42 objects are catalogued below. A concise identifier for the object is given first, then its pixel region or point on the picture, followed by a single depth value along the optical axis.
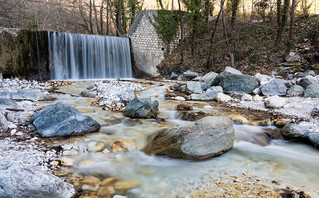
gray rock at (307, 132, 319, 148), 3.35
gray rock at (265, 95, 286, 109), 5.60
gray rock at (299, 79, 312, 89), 6.83
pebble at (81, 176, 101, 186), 2.32
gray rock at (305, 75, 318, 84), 6.89
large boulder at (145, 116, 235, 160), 2.94
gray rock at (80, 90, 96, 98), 7.12
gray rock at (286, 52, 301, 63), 9.67
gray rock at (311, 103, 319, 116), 4.44
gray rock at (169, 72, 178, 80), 13.39
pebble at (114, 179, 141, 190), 2.32
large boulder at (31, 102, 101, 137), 3.43
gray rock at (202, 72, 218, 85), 9.74
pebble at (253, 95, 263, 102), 6.45
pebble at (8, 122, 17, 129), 3.53
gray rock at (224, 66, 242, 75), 8.91
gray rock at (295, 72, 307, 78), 8.08
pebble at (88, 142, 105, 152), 3.11
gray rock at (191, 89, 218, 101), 7.06
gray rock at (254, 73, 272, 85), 7.83
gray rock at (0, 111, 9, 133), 3.34
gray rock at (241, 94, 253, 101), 6.58
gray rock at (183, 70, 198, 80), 12.21
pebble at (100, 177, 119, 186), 2.37
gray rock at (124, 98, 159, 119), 4.77
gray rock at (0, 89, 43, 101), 5.88
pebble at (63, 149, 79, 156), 2.87
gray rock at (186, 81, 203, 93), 8.20
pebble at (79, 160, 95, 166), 2.72
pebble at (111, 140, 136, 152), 3.22
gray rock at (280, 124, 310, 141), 3.63
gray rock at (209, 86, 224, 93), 7.81
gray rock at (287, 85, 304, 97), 6.61
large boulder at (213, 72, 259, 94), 7.55
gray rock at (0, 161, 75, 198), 1.56
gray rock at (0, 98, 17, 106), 4.66
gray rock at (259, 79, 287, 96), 7.00
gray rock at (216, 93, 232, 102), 6.76
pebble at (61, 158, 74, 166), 2.64
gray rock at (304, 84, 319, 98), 6.04
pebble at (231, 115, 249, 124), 4.50
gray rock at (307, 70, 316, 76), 8.07
